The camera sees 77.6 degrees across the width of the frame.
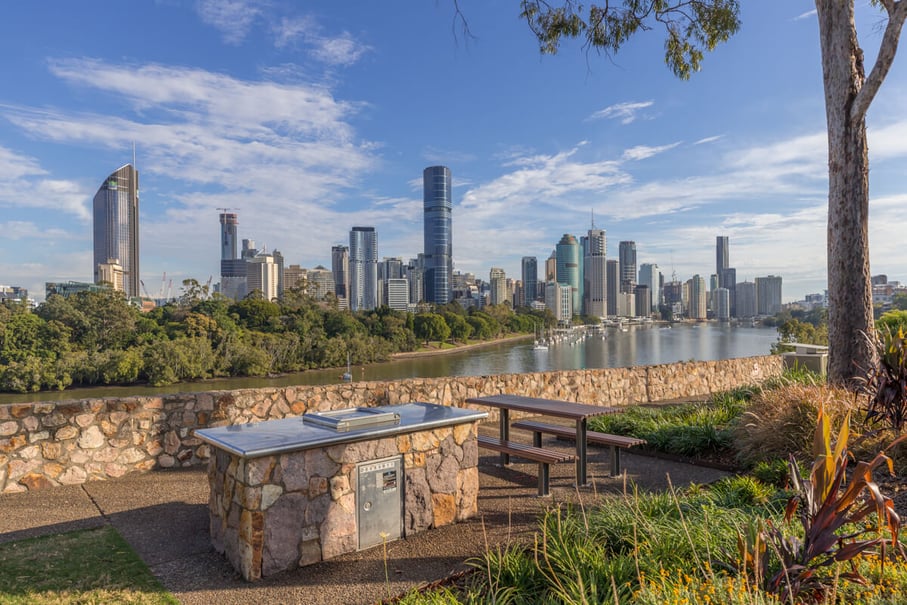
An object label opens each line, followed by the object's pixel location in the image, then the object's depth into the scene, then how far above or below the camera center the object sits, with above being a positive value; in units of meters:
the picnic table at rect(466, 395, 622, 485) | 5.71 -1.17
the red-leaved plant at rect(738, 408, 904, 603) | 2.67 -1.19
